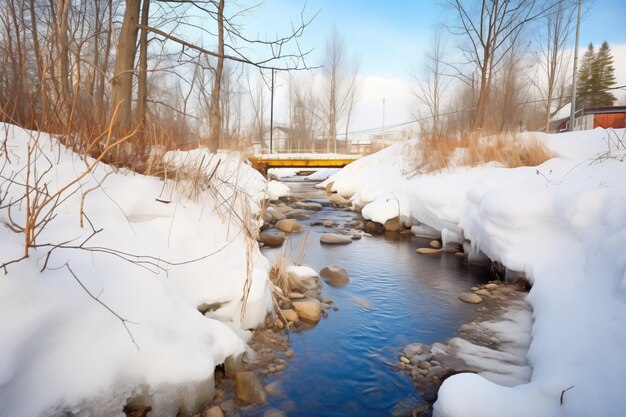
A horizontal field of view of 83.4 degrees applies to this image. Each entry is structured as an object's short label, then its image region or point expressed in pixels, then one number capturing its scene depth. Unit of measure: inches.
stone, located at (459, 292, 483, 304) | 150.8
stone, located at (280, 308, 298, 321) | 128.5
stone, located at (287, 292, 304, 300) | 144.9
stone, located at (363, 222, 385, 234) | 297.6
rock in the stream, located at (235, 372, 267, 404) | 85.7
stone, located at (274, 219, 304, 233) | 284.0
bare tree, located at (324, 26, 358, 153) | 1061.8
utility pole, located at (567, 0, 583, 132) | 495.8
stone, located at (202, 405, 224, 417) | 78.1
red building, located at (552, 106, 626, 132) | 787.4
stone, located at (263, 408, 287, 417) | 83.7
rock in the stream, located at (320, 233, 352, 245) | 251.9
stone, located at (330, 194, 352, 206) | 442.5
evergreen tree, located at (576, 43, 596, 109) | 1281.0
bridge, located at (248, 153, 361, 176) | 576.3
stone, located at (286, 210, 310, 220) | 345.7
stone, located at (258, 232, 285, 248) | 233.5
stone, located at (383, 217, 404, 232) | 297.4
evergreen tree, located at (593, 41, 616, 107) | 1258.6
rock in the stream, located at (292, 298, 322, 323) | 131.8
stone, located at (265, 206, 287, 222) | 318.0
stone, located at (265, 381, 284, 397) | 90.7
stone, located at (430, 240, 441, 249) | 241.1
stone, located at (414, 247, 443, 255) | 229.1
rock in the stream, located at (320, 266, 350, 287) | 173.9
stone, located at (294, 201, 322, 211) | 404.2
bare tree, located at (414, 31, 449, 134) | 1054.1
